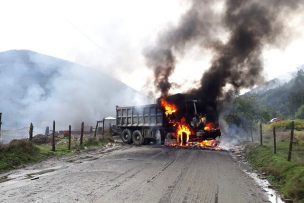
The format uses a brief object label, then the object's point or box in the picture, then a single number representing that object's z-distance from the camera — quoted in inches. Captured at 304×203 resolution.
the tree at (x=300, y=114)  2286.9
